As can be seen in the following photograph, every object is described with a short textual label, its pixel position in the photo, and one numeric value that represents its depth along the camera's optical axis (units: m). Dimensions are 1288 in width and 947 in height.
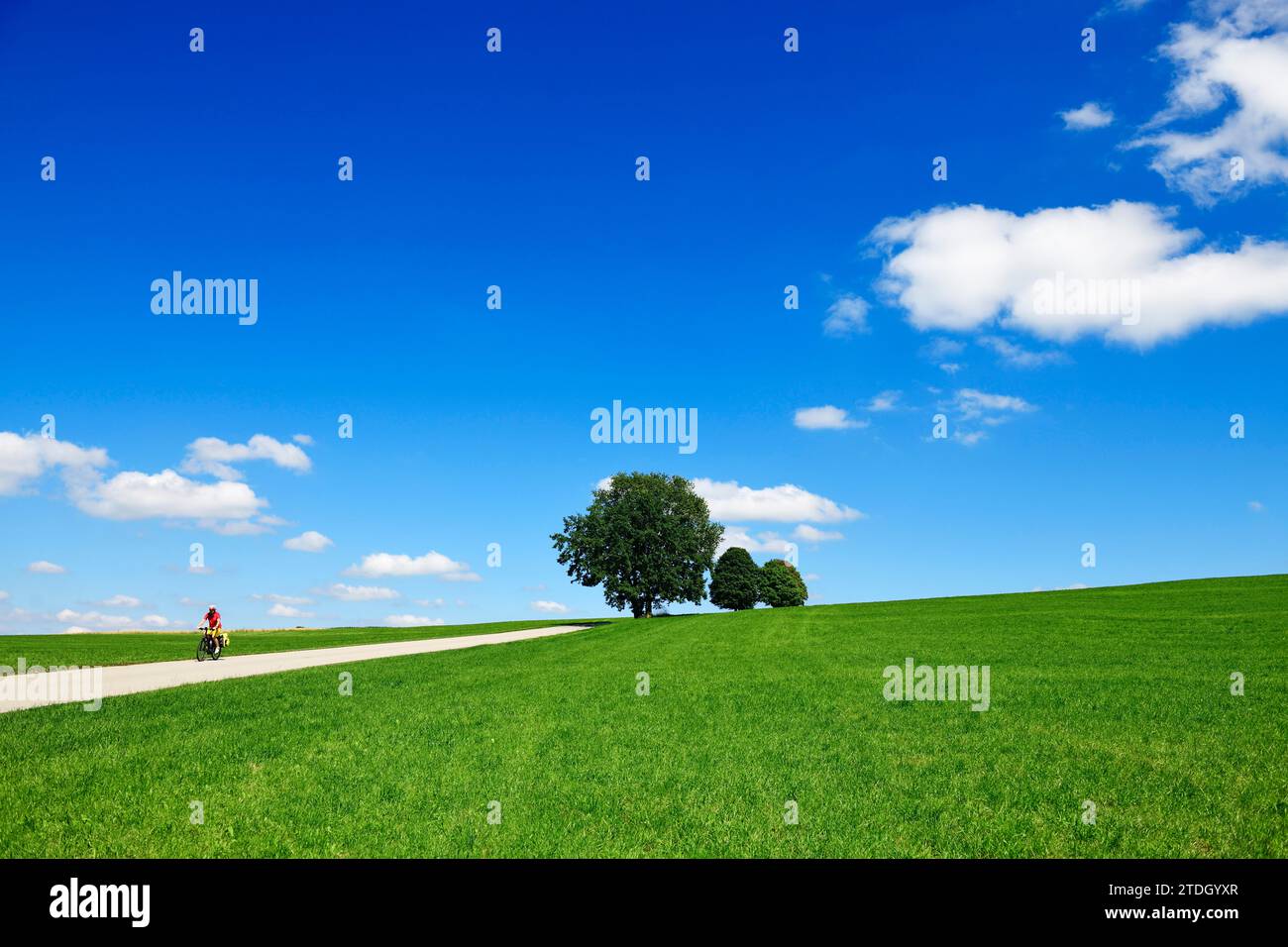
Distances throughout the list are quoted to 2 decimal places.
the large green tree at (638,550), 77.75
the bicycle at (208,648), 33.50
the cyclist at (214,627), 33.38
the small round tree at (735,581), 91.12
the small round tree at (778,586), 94.12
